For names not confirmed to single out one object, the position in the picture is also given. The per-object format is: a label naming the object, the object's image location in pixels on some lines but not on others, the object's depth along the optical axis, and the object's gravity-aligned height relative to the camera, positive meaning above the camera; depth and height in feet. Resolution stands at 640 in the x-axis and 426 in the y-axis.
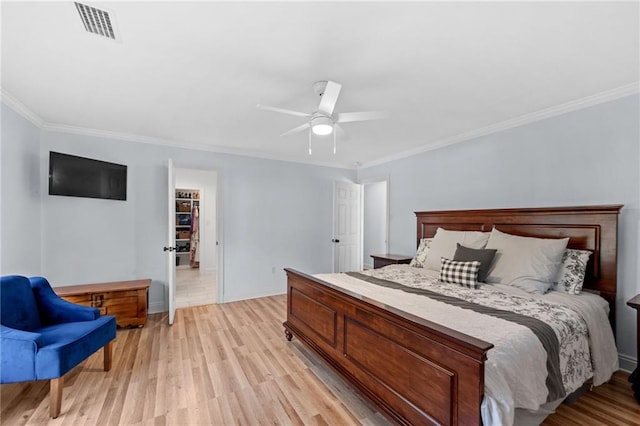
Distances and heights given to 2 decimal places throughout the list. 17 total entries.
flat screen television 10.54 +1.42
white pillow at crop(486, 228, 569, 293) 8.08 -1.48
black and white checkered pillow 8.65 -1.89
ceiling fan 7.18 +2.64
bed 4.42 -2.58
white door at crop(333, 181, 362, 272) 18.43 -0.95
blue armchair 6.03 -3.01
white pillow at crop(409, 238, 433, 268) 12.03 -1.79
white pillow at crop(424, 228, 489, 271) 10.47 -1.15
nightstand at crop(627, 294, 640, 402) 6.66 -3.77
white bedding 4.50 -2.41
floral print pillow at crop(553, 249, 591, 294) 8.03 -1.71
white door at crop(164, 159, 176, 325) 11.62 -1.07
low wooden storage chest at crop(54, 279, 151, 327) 10.35 -3.31
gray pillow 9.07 -1.45
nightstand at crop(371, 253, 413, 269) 13.89 -2.33
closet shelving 24.64 -0.65
